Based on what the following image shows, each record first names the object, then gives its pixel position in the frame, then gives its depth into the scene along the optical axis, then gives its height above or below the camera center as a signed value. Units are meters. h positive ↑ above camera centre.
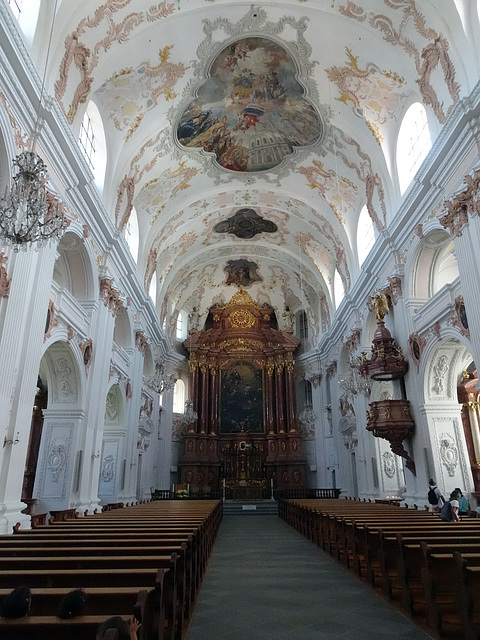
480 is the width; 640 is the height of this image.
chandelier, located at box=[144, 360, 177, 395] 20.70 +5.18
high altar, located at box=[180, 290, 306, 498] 25.41 +5.04
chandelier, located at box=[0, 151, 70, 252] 6.07 +3.70
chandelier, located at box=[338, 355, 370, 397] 17.12 +4.11
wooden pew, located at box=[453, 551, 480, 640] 3.56 -0.70
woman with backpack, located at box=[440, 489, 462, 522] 7.64 -0.23
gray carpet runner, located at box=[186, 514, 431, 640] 4.32 -1.13
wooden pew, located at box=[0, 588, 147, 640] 2.23 -0.57
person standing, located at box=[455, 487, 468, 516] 11.28 -0.25
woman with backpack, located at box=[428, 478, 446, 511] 10.28 -0.01
